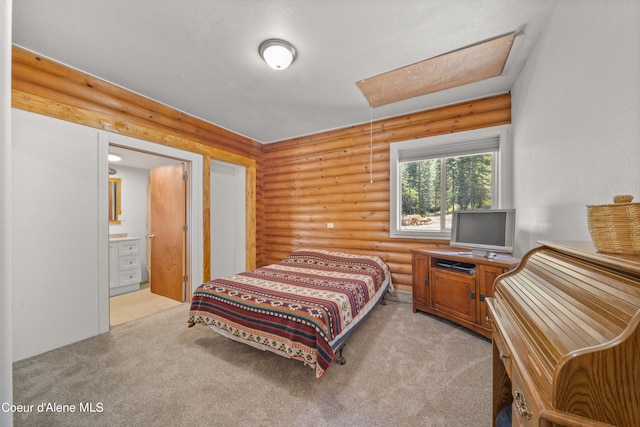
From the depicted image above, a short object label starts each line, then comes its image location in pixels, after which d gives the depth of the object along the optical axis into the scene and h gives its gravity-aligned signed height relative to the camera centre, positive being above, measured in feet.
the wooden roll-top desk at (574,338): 1.70 -1.15
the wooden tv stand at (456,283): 7.59 -2.54
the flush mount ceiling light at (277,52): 6.48 +4.47
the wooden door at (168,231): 11.16 -0.97
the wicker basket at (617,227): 2.40 -0.15
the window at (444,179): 9.43 +1.48
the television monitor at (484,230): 7.73 -0.64
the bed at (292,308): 5.80 -2.75
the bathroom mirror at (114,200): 14.15 +0.69
